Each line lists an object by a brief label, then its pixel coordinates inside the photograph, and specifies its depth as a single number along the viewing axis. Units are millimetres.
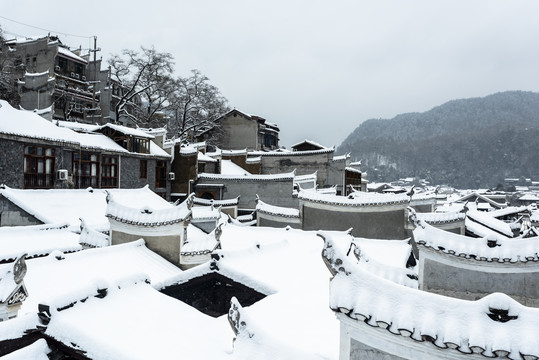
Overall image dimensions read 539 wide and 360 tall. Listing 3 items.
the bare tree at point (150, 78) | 34406
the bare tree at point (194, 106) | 36812
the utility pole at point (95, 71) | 37969
